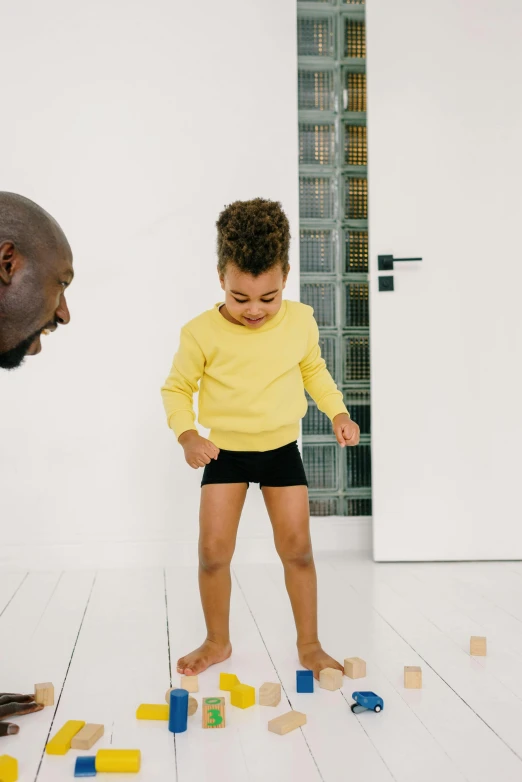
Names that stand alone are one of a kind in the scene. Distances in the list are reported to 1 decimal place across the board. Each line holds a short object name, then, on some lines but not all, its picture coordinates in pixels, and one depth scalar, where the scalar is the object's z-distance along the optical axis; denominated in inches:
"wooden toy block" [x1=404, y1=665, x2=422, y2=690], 62.7
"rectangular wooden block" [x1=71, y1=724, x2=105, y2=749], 52.3
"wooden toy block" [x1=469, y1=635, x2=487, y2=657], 70.8
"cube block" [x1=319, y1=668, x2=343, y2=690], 63.2
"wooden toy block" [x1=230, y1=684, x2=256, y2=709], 59.2
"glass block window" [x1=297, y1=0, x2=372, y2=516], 118.1
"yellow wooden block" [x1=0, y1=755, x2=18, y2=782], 47.8
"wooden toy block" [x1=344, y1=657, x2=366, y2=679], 65.6
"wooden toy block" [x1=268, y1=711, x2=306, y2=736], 54.4
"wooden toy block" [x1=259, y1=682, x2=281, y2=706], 59.7
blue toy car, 57.9
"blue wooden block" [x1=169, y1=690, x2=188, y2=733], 54.8
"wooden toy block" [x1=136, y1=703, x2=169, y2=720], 57.4
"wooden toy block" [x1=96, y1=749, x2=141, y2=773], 49.1
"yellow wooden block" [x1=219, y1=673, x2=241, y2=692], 62.9
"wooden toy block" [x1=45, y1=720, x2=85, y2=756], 51.8
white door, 113.3
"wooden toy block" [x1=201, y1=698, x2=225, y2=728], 55.8
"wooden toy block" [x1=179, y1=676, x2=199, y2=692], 63.4
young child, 70.7
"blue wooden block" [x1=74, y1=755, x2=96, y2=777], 48.8
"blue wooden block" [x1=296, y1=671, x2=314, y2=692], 62.3
